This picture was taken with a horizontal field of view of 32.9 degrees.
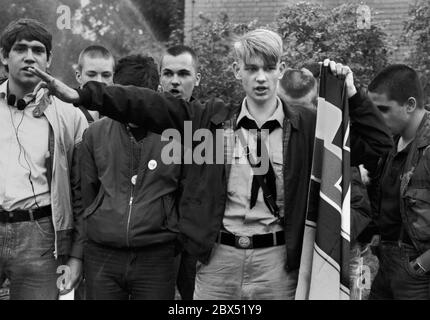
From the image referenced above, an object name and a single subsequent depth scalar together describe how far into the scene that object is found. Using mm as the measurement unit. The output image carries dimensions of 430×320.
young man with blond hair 3807
